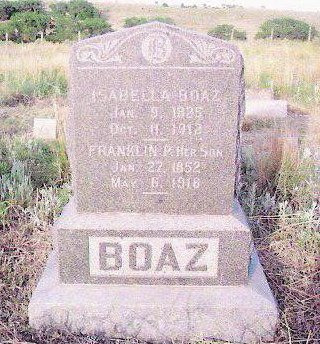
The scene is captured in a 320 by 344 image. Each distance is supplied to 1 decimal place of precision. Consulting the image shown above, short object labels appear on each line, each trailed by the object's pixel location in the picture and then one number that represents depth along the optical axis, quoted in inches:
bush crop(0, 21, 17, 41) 920.9
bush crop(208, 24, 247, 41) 1137.4
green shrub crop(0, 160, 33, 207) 150.2
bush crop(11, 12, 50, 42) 927.7
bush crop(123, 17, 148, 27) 1240.5
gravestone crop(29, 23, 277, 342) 100.3
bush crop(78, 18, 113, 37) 984.9
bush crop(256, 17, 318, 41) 1133.1
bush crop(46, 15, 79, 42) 925.4
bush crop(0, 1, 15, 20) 1210.0
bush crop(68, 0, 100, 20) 1217.5
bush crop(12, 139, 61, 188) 179.8
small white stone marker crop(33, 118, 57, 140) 241.1
